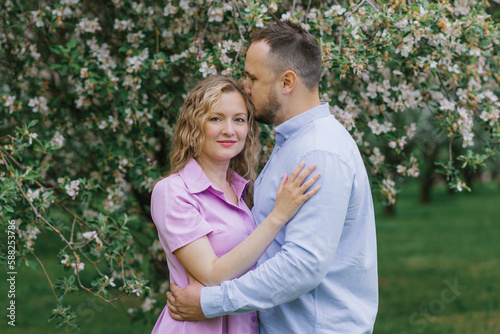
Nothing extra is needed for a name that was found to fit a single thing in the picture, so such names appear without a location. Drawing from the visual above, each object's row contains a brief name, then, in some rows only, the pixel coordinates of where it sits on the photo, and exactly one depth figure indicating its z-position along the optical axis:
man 2.27
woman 2.38
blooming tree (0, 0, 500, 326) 3.29
